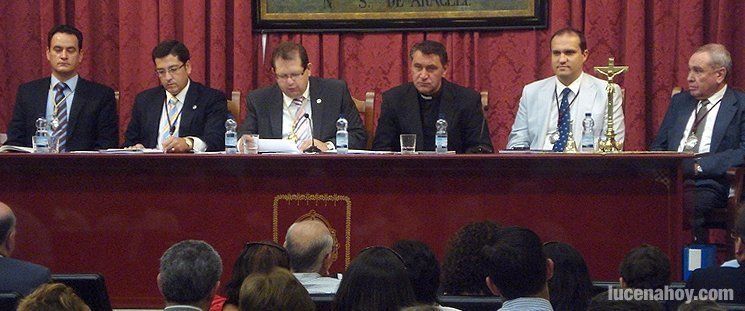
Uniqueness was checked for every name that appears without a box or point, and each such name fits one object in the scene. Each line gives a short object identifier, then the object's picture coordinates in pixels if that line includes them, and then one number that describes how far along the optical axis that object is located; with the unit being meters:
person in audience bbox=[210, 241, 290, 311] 6.67
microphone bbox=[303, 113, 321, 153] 11.29
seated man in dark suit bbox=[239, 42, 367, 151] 12.60
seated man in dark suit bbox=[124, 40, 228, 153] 12.88
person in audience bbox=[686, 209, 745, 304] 6.72
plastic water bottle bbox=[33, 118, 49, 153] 11.22
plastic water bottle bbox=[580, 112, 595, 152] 11.05
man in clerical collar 12.66
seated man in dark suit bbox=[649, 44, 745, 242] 12.48
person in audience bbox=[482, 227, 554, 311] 6.03
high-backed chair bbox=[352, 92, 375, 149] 13.12
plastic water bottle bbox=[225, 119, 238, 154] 11.33
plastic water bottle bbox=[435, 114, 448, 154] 11.17
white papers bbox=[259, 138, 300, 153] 11.00
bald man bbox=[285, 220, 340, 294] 7.46
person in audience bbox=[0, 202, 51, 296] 7.00
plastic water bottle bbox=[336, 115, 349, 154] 11.12
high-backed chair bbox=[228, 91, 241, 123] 13.29
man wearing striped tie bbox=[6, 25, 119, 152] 13.34
